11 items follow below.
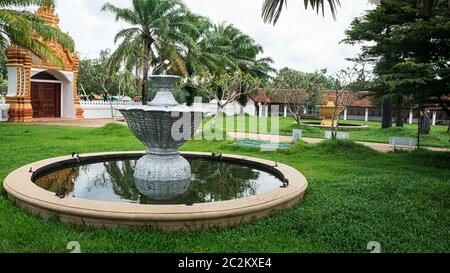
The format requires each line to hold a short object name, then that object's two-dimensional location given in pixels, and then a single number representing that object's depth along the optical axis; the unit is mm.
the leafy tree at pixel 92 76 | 35781
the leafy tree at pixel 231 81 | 17297
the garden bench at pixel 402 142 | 12742
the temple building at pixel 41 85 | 21656
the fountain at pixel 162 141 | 5490
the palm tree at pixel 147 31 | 21328
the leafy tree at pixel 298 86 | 23656
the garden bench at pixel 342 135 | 15248
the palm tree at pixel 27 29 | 11719
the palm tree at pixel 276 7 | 5641
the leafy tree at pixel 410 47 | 8172
